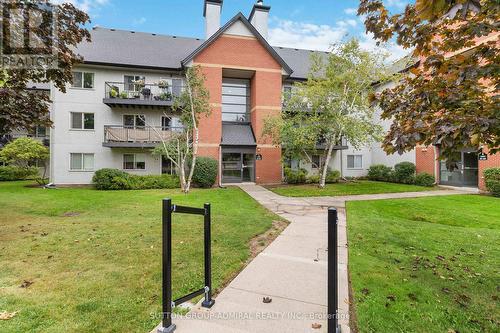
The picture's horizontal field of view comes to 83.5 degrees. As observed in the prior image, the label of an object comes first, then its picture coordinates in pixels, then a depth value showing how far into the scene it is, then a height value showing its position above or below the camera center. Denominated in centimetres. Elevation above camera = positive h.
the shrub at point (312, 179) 2150 -95
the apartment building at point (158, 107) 1961 +443
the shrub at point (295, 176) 2116 -67
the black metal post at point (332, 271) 255 -98
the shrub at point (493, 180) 1515 -73
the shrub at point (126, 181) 1786 -88
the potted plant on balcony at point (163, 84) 1976 +591
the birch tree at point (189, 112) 1628 +331
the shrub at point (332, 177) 2220 -79
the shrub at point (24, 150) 1984 +124
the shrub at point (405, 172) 2148 -40
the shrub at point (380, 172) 2335 -45
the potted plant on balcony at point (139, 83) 1937 +586
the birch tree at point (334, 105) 1650 +391
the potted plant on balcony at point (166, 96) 2005 +511
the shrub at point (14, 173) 2410 -47
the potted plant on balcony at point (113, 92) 1903 +512
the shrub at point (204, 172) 1858 -31
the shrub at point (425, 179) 1988 -89
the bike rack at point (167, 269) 287 -107
